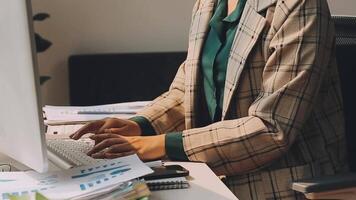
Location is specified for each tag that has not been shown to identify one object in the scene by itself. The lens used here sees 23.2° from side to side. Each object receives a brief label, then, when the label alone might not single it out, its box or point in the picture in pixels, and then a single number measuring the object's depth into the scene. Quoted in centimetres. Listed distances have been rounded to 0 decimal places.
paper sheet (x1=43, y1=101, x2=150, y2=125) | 241
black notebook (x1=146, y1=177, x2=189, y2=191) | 179
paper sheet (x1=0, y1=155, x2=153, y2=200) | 169
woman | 197
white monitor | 156
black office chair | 223
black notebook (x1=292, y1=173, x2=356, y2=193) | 189
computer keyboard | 187
